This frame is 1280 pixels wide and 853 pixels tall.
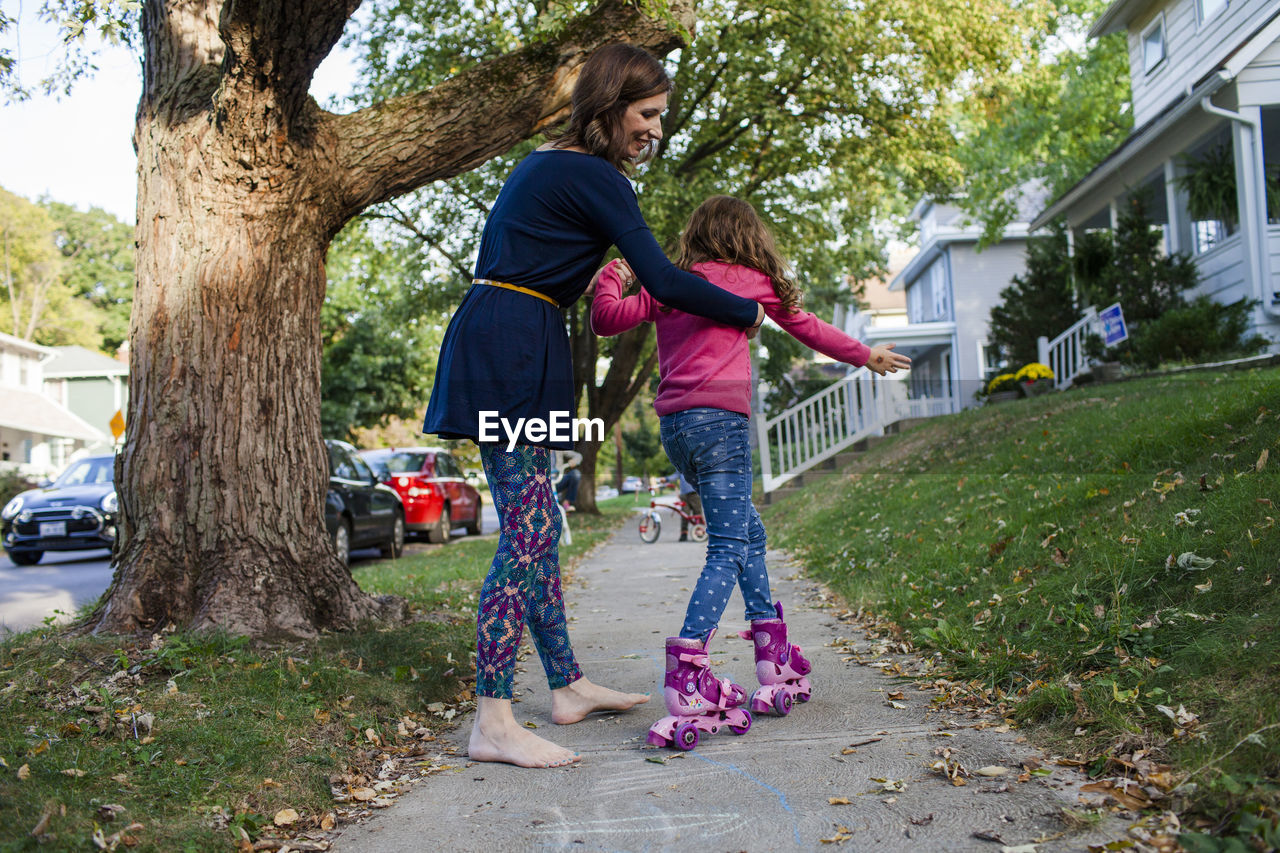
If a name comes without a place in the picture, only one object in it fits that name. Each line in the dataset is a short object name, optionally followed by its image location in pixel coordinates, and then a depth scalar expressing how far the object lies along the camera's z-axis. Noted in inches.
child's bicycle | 500.4
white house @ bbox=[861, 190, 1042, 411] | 1190.9
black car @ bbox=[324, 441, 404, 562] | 433.4
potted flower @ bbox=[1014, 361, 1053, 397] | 579.8
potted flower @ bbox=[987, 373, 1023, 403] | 622.5
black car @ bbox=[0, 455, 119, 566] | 504.4
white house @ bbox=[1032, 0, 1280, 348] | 488.1
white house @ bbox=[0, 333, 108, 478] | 1364.4
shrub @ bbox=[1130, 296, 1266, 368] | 453.1
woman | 120.9
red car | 568.1
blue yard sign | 491.2
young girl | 127.1
